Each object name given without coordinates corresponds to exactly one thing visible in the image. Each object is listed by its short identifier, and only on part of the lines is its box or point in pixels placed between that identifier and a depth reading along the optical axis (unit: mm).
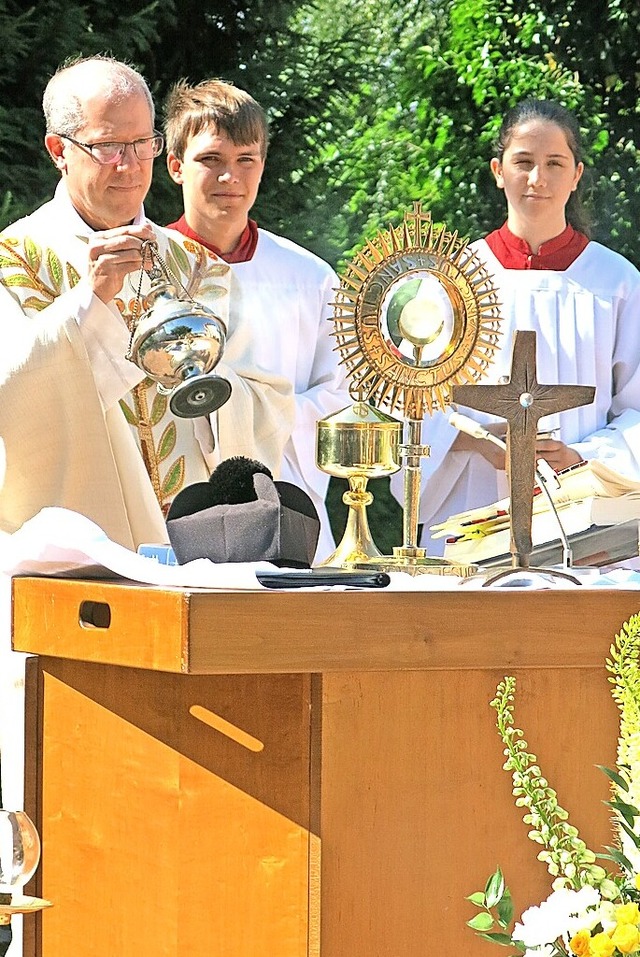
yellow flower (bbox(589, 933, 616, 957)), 5877
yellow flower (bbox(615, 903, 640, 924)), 5860
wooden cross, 6919
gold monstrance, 7137
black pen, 6648
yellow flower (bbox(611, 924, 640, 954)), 5816
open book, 7163
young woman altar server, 8616
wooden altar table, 6583
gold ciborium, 7116
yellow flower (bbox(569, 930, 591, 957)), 5982
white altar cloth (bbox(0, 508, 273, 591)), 6637
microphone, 7037
